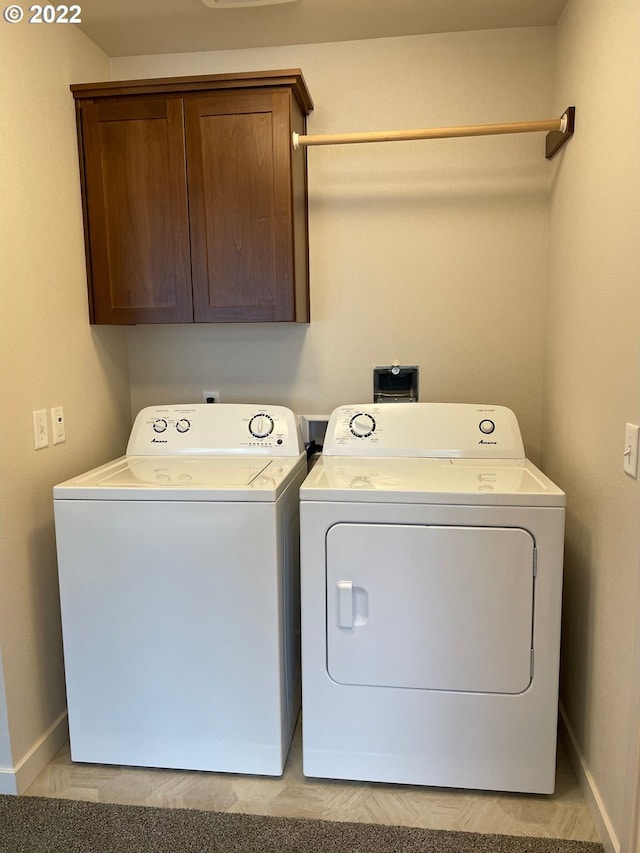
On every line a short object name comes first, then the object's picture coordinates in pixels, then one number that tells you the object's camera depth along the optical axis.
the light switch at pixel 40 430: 1.86
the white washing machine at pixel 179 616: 1.70
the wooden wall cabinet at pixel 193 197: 2.02
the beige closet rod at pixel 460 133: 1.93
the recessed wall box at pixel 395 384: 2.40
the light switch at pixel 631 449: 1.37
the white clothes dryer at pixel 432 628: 1.61
